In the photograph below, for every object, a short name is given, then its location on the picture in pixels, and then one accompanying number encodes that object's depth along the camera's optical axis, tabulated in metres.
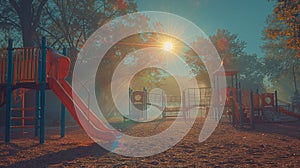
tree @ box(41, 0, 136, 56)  23.00
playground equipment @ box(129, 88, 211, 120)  21.03
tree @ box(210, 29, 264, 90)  45.12
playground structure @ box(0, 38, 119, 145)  8.33
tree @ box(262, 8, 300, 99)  38.28
